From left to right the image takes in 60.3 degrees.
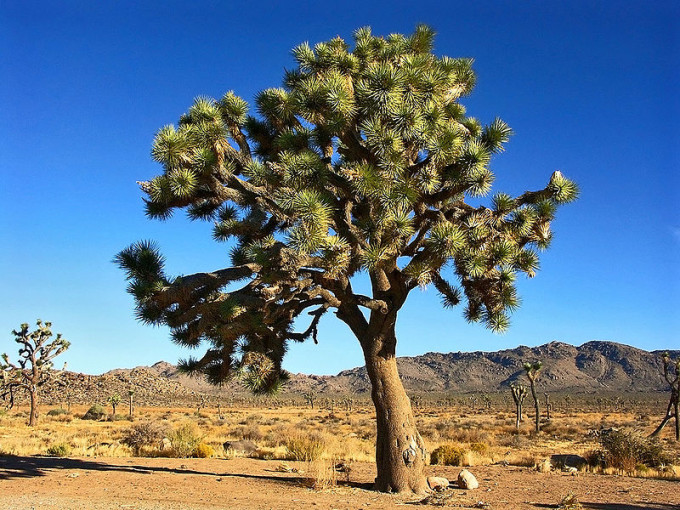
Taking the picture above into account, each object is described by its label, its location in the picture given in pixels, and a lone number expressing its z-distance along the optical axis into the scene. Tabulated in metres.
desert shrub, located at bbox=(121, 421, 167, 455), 18.95
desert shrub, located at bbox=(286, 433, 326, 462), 15.62
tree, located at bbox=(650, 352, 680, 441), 23.45
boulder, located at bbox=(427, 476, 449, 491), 10.61
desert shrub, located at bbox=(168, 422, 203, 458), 16.91
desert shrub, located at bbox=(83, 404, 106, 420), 40.97
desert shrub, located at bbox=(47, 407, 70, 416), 43.14
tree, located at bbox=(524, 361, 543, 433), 35.31
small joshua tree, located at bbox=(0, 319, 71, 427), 31.03
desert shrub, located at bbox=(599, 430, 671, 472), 14.44
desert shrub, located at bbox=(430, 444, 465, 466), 15.29
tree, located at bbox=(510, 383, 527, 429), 36.85
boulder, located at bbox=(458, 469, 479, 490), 11.01
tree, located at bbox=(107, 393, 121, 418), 46.69
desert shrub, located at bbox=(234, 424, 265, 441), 23.52
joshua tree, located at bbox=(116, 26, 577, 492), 9.13
